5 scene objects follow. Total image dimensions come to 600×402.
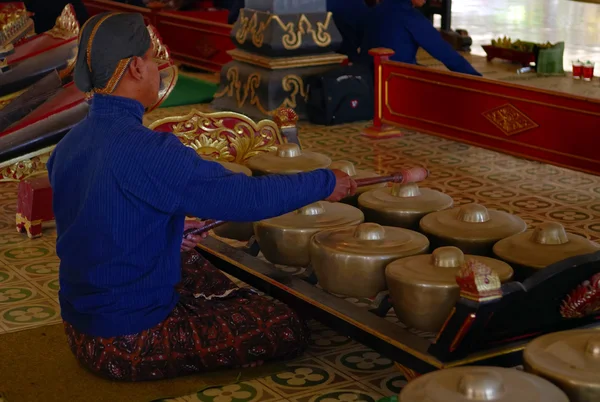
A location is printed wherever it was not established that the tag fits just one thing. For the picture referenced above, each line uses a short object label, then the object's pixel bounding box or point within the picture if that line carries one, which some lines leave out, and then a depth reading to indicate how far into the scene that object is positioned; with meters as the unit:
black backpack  5.54
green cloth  6.33
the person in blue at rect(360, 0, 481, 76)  5.34
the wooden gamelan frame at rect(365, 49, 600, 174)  4.11
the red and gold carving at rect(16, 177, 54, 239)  3.53
